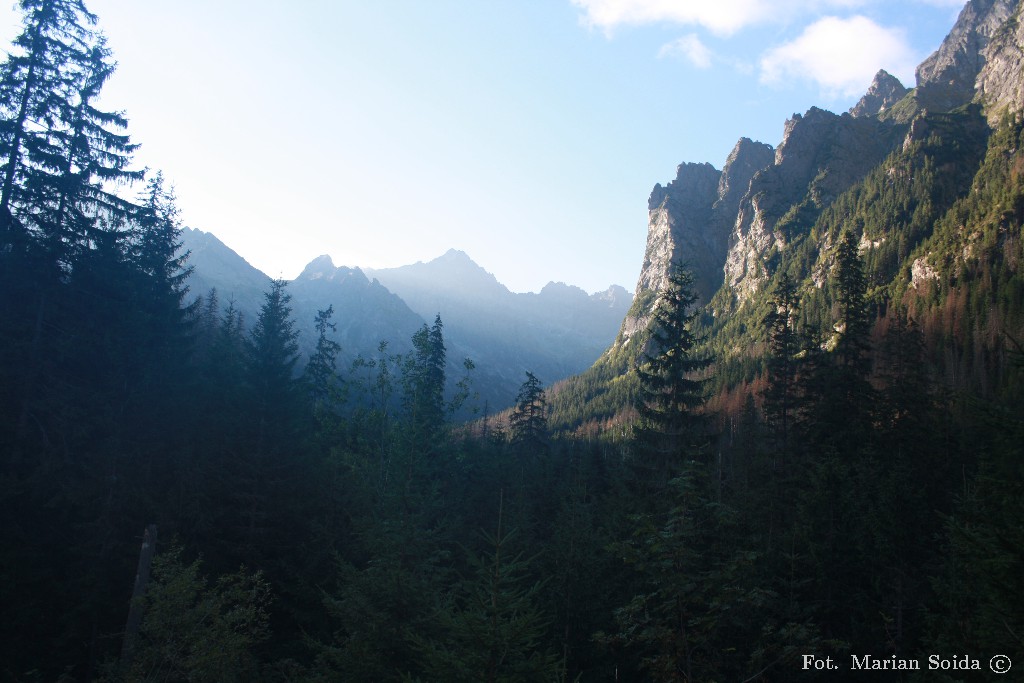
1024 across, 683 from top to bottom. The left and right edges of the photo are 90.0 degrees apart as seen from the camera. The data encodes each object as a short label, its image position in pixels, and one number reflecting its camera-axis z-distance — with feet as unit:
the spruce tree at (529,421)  179.63
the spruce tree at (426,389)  80.94
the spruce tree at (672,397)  69.62
